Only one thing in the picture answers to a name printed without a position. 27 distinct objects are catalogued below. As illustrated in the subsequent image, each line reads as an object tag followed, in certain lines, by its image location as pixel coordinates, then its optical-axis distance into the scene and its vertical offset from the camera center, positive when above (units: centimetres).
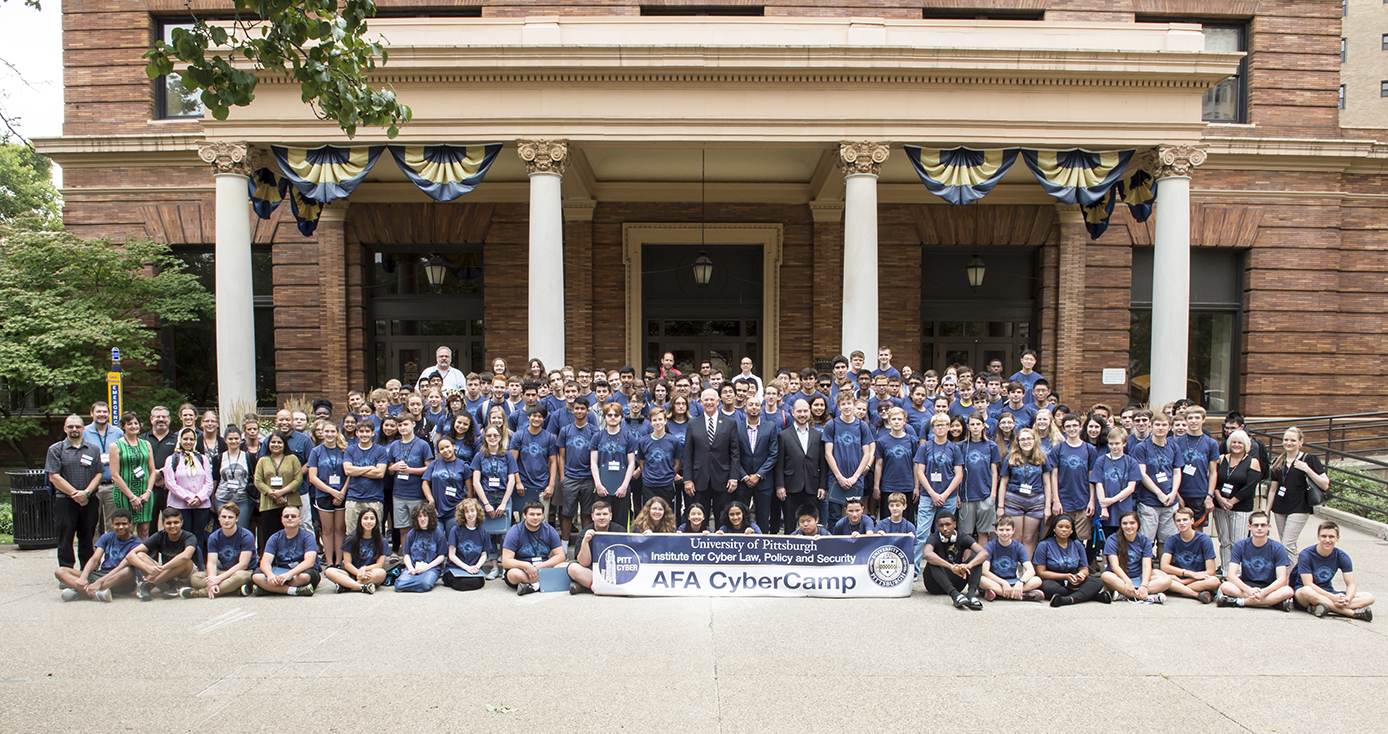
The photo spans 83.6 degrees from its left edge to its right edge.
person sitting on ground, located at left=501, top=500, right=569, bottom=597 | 802 -215
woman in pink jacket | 829 -150
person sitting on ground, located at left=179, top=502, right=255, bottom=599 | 769 -225
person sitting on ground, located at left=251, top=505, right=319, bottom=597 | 768 -226
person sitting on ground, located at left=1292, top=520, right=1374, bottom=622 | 695 -226
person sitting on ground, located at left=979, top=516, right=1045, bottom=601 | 749 -225
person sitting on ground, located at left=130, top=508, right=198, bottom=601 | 761 -219
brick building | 1681 +210
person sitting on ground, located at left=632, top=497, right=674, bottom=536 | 807 -189
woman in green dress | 852 -148
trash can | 995 -223
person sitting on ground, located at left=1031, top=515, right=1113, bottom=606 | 741 -225
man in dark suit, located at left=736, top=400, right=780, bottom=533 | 878 -140
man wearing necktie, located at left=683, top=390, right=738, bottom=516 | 866 -128
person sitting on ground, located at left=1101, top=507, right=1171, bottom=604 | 749 -228
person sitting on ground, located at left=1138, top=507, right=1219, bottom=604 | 755 -223
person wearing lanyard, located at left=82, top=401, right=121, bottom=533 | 902 -110
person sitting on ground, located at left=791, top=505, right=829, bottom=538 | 792 -188
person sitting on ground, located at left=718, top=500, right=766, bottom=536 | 805 -192
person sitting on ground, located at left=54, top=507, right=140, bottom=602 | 762 -225
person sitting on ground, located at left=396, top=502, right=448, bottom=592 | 803 -220
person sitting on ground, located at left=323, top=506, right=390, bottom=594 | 786 -234
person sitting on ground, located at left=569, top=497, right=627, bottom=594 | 782 -220
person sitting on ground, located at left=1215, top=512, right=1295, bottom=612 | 723 -225
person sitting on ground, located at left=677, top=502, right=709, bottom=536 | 793 -185
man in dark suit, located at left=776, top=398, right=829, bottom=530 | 873 -137
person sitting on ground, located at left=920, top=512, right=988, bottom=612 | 751 -219
